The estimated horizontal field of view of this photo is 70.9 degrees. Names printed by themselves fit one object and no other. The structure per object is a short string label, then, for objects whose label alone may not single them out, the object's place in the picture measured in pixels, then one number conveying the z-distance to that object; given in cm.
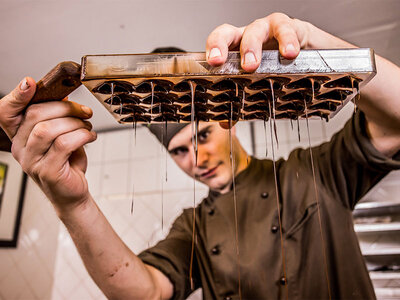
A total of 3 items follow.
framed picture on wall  203
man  49
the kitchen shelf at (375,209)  143
